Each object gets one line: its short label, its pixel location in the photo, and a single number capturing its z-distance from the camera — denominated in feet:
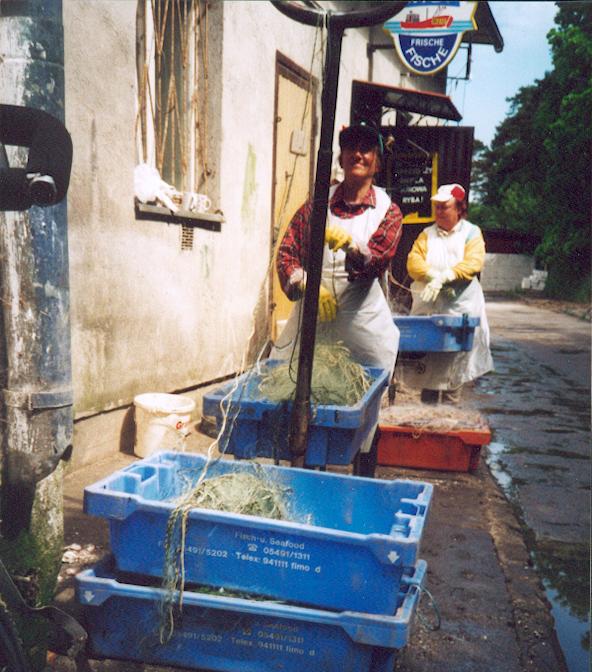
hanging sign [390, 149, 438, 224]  28.48
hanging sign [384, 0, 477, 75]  29.63
